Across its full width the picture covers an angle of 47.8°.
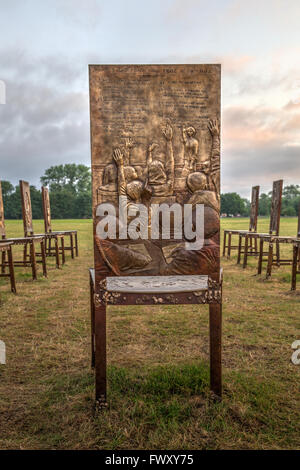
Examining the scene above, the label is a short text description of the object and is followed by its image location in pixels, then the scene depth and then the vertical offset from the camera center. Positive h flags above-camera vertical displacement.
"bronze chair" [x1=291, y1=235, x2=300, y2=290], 5.62 -0.88
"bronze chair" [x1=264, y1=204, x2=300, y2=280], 5.70 -0.67
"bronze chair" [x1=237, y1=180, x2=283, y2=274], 7.41 -0.12
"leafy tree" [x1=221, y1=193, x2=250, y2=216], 51.41 +0.45
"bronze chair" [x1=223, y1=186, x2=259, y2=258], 9.39 -0.03
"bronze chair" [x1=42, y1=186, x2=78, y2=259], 8.93 -0.04
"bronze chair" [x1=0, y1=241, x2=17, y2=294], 5.18 -0.81
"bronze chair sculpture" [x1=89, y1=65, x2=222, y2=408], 2.20 +0.17
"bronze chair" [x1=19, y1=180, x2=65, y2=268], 7.26 -0.01
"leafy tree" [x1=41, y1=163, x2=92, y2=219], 48.28 +2.72
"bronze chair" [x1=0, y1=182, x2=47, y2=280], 6.09 -0.64
